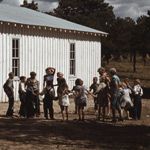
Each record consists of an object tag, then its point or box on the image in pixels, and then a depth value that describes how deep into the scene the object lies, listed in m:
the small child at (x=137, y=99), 14.27
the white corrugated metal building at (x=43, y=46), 18.62
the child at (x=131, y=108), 14.11
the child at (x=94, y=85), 15.08
